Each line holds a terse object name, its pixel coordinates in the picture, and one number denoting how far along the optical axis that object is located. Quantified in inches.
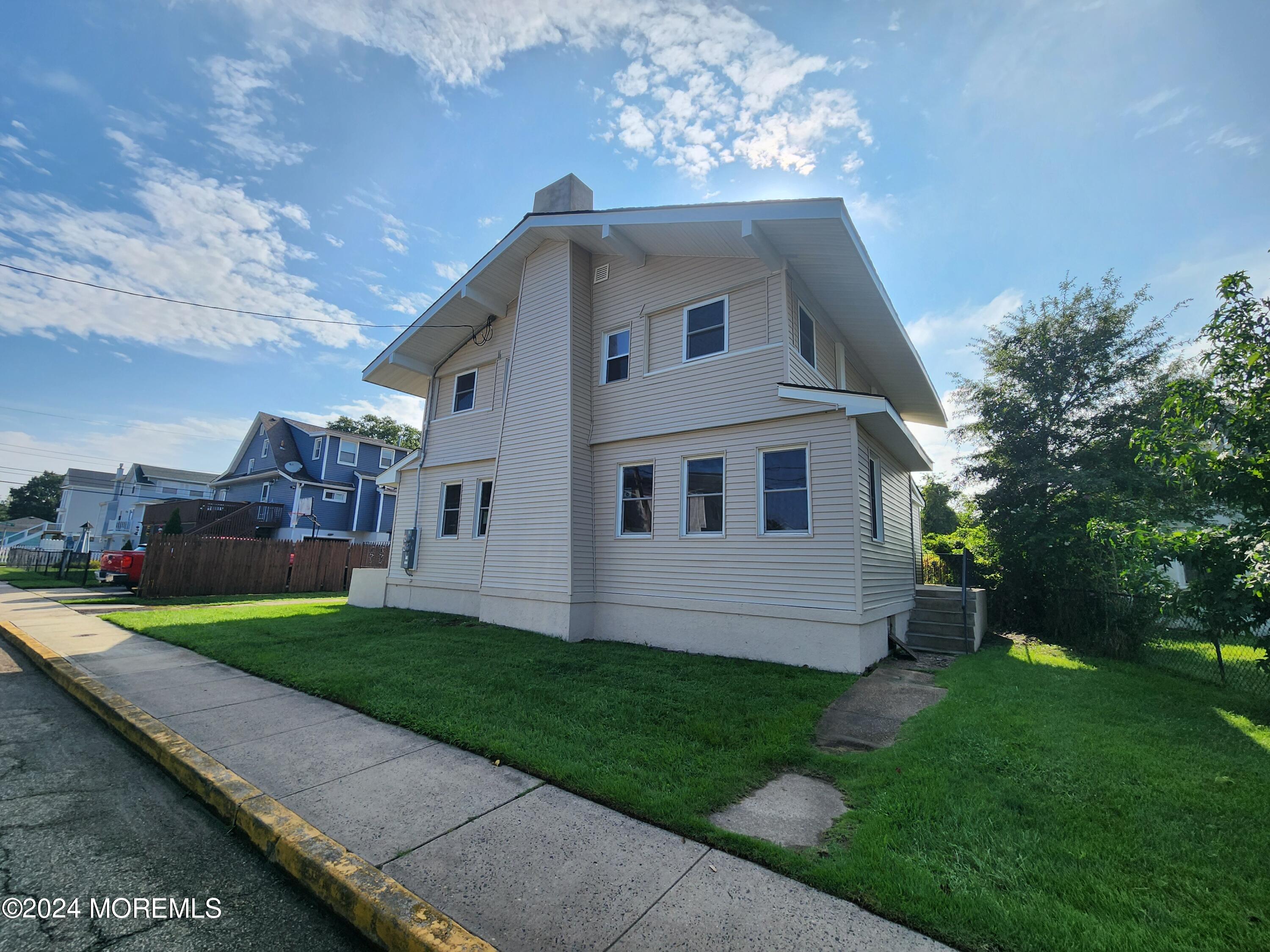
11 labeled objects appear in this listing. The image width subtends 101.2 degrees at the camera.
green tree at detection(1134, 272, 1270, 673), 231.6
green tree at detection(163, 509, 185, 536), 880.3
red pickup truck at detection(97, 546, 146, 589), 644.7
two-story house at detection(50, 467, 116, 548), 1863.9
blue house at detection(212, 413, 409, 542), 1066.7
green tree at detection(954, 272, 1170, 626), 514.3
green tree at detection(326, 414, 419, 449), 1979.6
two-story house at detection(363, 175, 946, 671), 317.1
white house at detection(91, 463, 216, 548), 1551.4
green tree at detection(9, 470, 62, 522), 2768.2
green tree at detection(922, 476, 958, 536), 1614.2
